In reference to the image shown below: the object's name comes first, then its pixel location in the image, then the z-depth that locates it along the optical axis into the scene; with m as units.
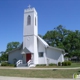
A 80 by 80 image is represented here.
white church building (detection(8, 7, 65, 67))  27.75
